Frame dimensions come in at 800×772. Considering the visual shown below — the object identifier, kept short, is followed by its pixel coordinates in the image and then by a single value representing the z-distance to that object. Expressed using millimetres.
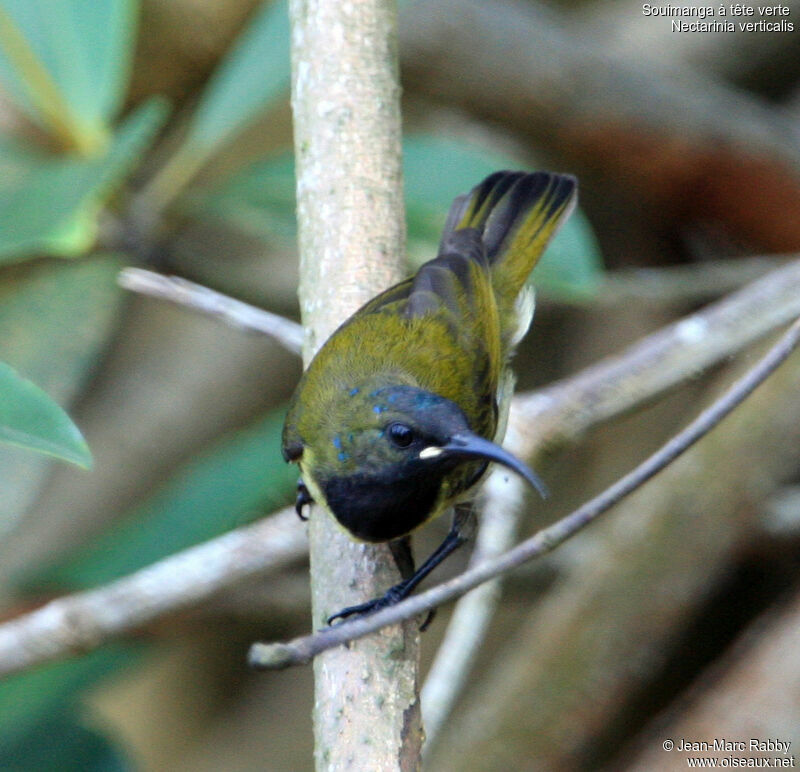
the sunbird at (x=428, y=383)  3318
